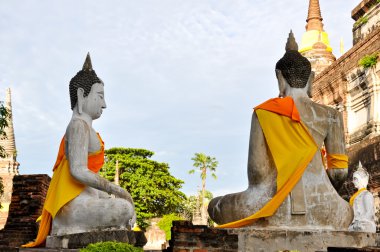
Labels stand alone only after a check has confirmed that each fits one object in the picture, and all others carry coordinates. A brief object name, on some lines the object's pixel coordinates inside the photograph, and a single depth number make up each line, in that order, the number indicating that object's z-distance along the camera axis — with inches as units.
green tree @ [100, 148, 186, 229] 1726.1
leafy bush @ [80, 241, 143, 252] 210.8
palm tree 2031.3
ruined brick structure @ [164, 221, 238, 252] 209.6
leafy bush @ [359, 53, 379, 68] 700.7
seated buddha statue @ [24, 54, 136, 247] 251.8
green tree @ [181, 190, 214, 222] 1978.6
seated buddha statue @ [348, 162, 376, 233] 400.2
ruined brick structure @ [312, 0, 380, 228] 646.5
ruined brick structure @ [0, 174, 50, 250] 335.3
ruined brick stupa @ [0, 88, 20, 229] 1346.0
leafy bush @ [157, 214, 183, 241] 1648.6
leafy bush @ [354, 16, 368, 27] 908.6
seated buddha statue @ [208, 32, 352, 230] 232.5
